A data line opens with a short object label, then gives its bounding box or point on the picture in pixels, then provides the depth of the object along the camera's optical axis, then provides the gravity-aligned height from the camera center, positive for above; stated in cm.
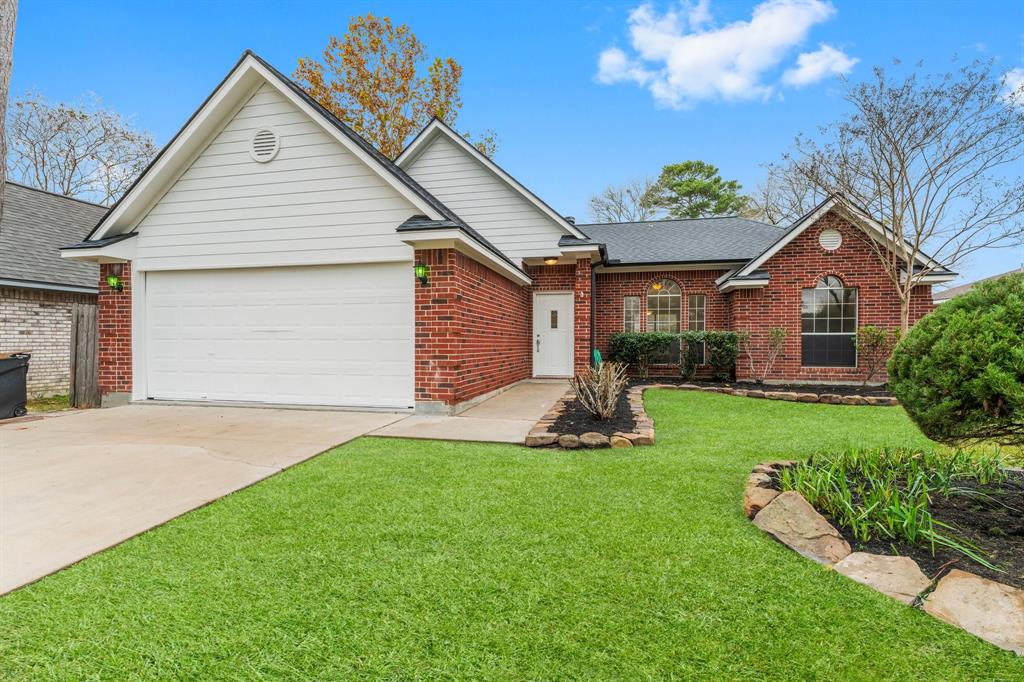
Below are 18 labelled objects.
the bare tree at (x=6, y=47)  444 +279
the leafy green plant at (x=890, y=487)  278 -99
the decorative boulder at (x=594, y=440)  524 -104
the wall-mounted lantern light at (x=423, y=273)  716 +107
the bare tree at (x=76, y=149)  1930 +835
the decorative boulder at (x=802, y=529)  271 -111
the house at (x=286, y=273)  739 +118
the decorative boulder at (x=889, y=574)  231 -116
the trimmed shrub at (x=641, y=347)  1286 -4
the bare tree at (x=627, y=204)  2927 +874
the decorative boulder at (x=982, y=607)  199 -116
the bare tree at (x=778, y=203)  1938 +708
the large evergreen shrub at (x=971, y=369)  274 -13
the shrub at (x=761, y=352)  1174 -15
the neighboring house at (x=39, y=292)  1073 +122
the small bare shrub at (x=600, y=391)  611 -60
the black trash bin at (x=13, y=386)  735 -68
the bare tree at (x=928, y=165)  994 +401
